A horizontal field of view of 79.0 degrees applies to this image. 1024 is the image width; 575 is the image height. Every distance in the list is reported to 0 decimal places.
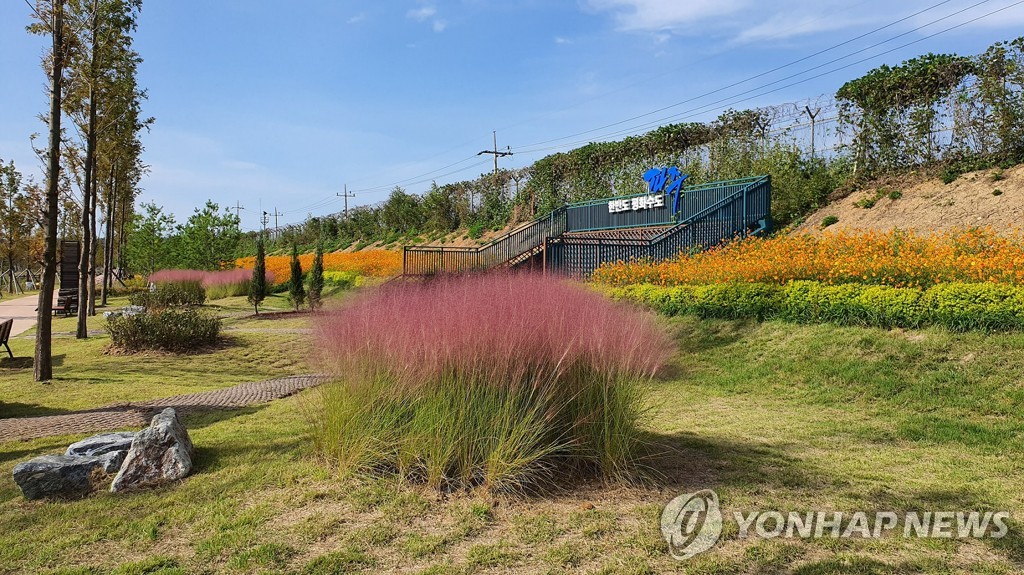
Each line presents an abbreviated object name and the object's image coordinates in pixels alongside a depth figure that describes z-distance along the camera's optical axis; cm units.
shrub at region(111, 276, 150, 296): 2488
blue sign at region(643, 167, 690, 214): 1731
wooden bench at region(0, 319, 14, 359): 956
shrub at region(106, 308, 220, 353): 1041
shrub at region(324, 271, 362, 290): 2148
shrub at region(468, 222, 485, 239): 2941
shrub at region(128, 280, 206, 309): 1603
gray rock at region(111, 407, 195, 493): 372
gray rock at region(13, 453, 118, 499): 357
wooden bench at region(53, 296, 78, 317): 1758
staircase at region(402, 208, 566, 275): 1759
